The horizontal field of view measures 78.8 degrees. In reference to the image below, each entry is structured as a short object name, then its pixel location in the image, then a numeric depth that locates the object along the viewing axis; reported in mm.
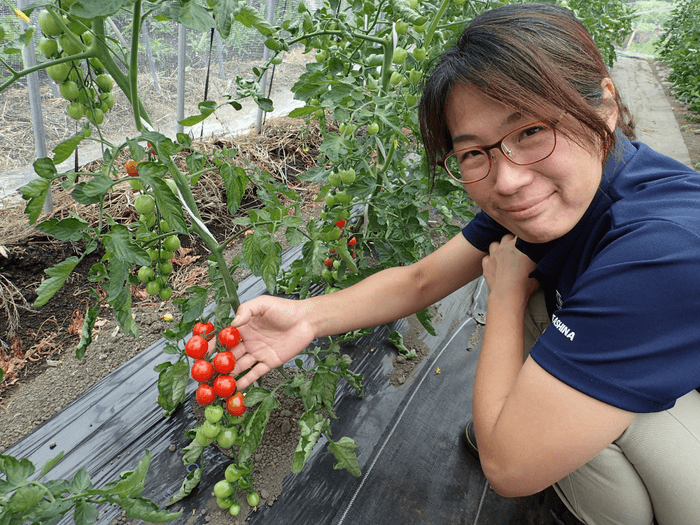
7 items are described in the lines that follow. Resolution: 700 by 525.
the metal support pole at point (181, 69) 2392
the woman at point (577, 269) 657
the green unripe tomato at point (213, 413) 914
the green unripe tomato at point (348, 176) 1109
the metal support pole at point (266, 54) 3012
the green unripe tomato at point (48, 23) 625
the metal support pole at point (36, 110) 1832
